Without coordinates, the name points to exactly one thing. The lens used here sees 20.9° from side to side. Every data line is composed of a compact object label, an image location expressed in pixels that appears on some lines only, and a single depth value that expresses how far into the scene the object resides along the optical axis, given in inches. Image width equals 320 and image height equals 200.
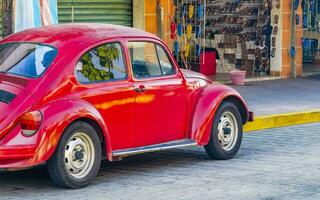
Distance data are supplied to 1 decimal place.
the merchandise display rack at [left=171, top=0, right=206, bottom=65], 713.6
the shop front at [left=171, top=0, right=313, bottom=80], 761.6
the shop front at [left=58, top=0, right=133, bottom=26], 622.2
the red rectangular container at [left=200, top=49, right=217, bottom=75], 767.7
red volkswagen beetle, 315.9
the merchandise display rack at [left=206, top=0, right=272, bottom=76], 776.3
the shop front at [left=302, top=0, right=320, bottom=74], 840.3
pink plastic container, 715.1
